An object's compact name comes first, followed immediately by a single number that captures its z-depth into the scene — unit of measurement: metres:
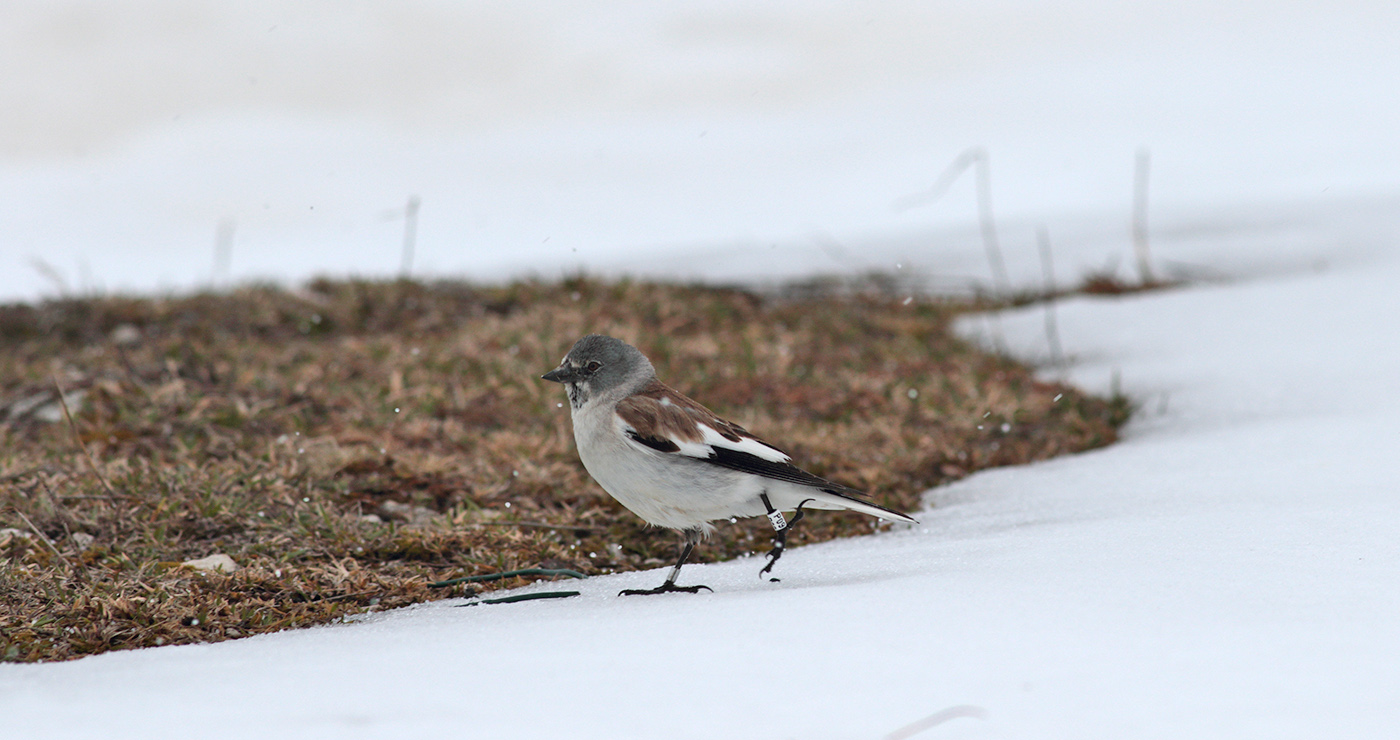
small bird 7.61
